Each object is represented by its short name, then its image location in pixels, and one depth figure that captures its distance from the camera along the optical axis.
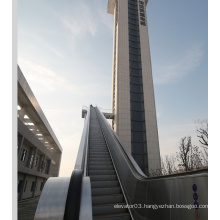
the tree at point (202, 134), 10.80
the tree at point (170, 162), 13.58
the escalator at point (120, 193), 1.69
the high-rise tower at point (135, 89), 21.41
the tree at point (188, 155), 10.12
